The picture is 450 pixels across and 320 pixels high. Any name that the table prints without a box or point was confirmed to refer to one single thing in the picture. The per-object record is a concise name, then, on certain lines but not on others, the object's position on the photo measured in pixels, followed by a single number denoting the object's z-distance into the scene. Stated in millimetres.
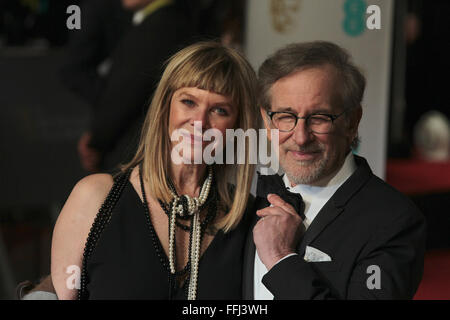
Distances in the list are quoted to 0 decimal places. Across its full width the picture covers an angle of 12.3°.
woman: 3939
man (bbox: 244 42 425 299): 3806
